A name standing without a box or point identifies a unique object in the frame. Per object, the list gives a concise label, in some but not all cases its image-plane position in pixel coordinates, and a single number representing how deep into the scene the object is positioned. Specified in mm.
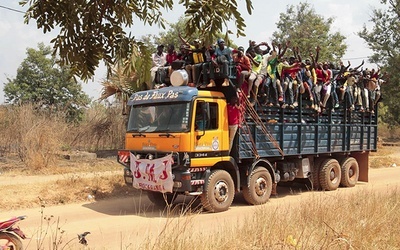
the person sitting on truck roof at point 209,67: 9352
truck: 8828
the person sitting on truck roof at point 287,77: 10555
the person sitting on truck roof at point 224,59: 9195
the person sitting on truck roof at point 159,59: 10227
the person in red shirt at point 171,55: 10445
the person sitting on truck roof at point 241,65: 9469
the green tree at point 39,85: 22062
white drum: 9531
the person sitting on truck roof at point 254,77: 9750
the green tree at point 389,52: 29062
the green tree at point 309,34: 26797
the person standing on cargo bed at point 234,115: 9445
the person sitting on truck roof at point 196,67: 9602
